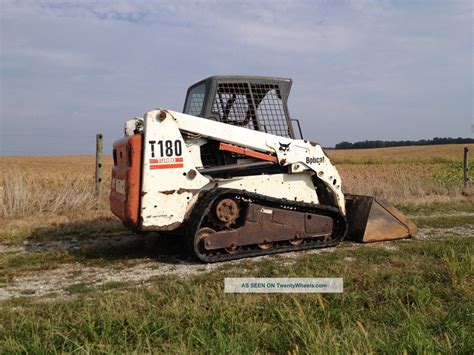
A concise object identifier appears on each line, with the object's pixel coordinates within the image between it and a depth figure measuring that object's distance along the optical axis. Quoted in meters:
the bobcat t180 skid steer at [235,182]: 5.59
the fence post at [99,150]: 10.41
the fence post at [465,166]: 15.07
